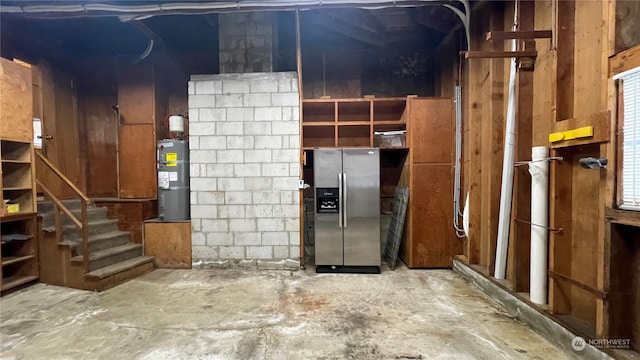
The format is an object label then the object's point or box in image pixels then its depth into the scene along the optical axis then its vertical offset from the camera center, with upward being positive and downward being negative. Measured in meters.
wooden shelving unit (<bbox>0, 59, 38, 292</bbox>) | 3.31 -0.16
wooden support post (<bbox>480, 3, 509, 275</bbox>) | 3.08 +0.42
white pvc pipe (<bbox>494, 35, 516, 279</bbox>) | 2.75 -0.13
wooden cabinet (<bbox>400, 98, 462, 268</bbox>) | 3.93 -0.30
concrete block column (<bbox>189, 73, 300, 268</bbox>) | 4.02 +0.07
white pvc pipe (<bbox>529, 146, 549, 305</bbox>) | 2.29 -0.40
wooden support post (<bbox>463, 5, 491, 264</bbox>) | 3.45 +0.31
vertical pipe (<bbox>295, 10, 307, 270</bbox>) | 3.98 +0.14
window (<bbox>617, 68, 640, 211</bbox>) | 1.60 +0.18
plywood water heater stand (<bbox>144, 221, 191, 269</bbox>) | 4.09 -1.05
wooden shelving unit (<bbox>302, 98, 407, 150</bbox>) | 4.03 +0.84
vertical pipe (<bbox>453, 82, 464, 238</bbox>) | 3.83 +0.08
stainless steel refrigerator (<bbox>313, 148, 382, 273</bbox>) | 3.84 -0.41
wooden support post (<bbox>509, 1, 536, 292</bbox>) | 2.57 -0.12
